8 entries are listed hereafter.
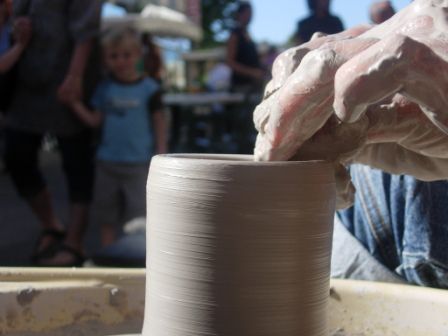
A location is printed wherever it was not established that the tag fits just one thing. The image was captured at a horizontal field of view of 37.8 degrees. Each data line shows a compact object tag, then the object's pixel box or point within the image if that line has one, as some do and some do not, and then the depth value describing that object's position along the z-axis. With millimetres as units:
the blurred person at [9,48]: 2469
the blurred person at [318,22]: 3299
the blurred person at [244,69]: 4715
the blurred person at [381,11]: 2768
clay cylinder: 649
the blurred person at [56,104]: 2506
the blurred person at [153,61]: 3686
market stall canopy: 6738
